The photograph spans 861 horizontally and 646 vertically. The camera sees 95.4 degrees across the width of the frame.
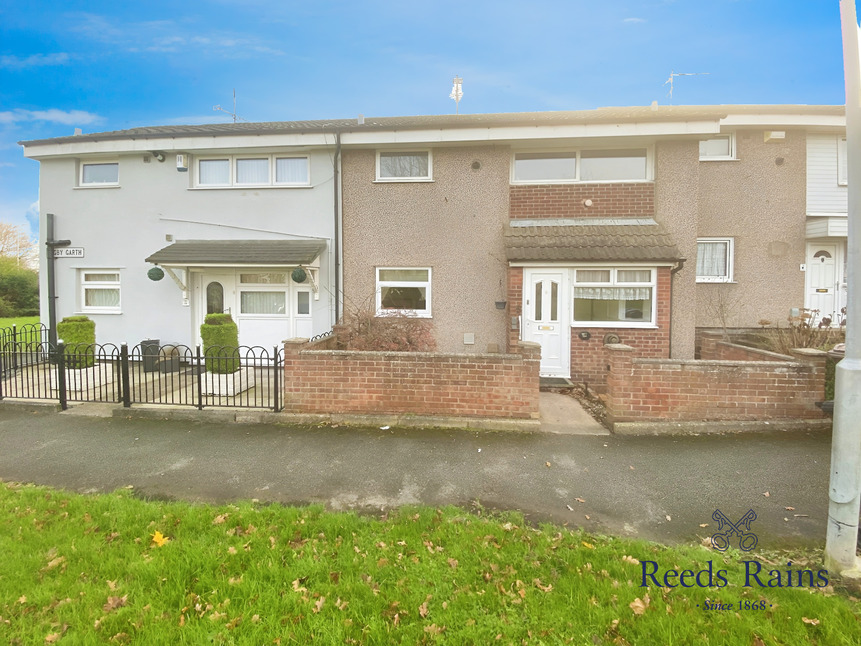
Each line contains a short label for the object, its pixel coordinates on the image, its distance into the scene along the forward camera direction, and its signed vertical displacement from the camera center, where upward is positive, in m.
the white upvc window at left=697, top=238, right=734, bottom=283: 9.47 +1.33
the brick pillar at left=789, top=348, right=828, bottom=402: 5.21 -0.73
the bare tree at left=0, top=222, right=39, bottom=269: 30.12 +5.47
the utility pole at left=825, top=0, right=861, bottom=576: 2.52 -0.56
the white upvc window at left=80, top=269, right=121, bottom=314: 9.76 +0.64
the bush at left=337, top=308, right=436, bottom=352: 7.08 -0.37
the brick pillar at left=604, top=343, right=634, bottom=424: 5.31 -0.89
